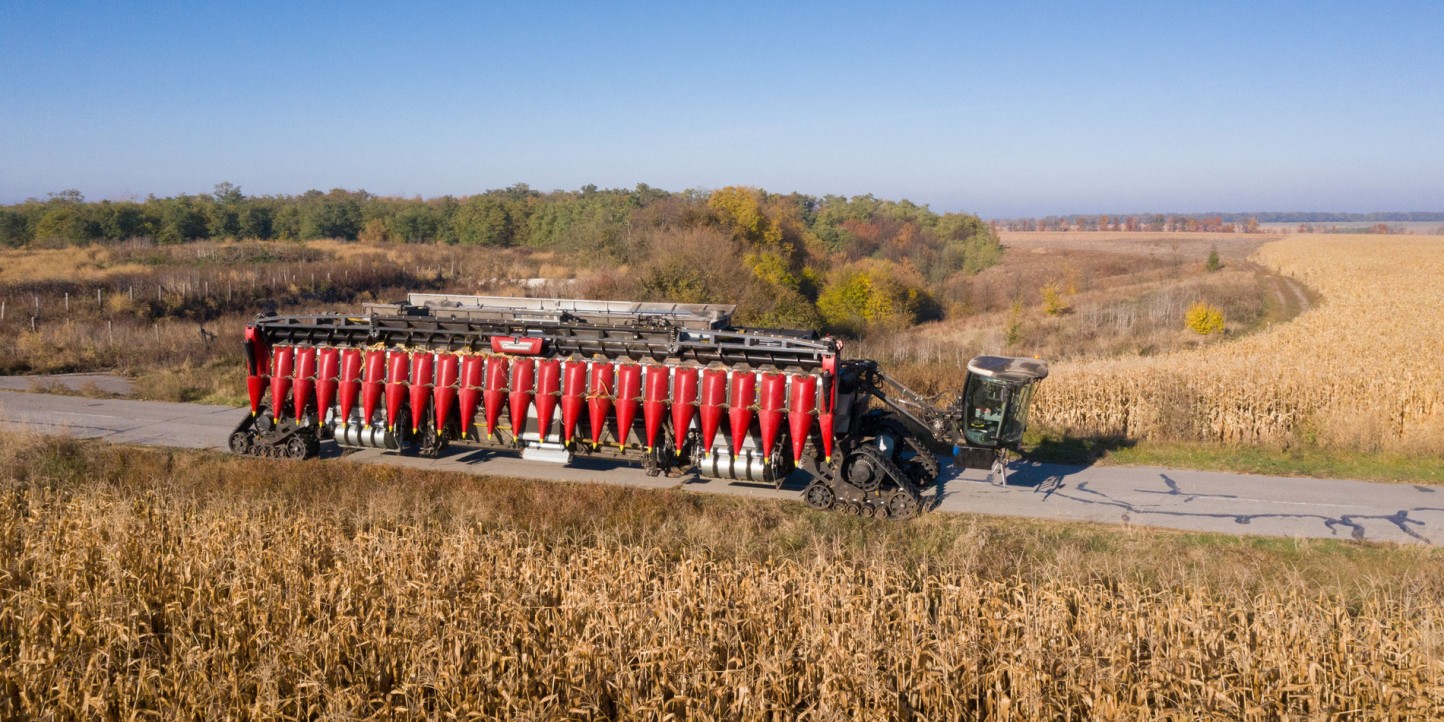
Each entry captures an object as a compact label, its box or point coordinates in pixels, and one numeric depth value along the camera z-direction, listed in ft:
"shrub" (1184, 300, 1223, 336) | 122.21
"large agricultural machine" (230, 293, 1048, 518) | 45.32
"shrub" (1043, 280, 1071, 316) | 170.30
